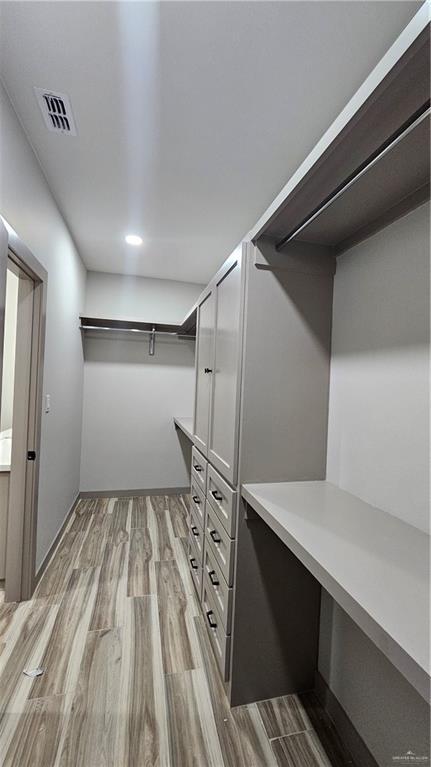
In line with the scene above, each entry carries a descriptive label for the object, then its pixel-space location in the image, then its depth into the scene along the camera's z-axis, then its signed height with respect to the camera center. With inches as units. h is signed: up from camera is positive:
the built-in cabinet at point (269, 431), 52.4 -7.5
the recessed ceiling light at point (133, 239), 104.7 +49.4
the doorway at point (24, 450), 74.1 -17.0
